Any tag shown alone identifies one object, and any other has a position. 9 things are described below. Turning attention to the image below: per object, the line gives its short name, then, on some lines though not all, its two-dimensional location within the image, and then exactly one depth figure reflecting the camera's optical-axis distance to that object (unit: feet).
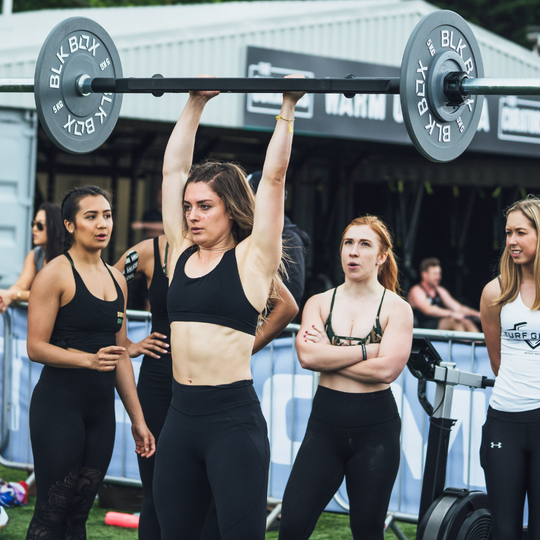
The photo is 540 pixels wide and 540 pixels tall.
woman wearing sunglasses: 35.60
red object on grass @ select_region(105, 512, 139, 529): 31.81
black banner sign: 60.13
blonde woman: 22.24
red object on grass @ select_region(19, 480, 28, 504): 34.23
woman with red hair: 21.95
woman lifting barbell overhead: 17.34
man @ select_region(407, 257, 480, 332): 60.95
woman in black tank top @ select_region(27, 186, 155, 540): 22.21
